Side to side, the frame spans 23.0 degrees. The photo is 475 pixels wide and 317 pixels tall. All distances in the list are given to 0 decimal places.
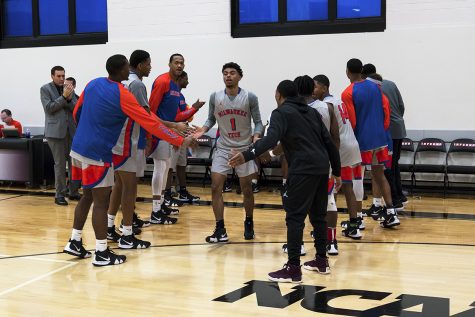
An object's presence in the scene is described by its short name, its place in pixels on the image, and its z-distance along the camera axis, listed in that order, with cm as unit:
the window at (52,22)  2183
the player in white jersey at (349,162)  1030
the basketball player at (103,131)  947
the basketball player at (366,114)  1174
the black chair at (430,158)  1697
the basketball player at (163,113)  1288
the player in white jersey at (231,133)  1135
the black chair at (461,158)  1677
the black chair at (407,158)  1715
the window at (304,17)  1837
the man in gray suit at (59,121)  1600
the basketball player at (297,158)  855
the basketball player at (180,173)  1504
